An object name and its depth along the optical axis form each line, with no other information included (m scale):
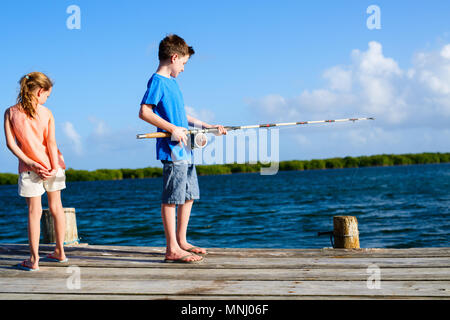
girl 3.74
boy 3.87
